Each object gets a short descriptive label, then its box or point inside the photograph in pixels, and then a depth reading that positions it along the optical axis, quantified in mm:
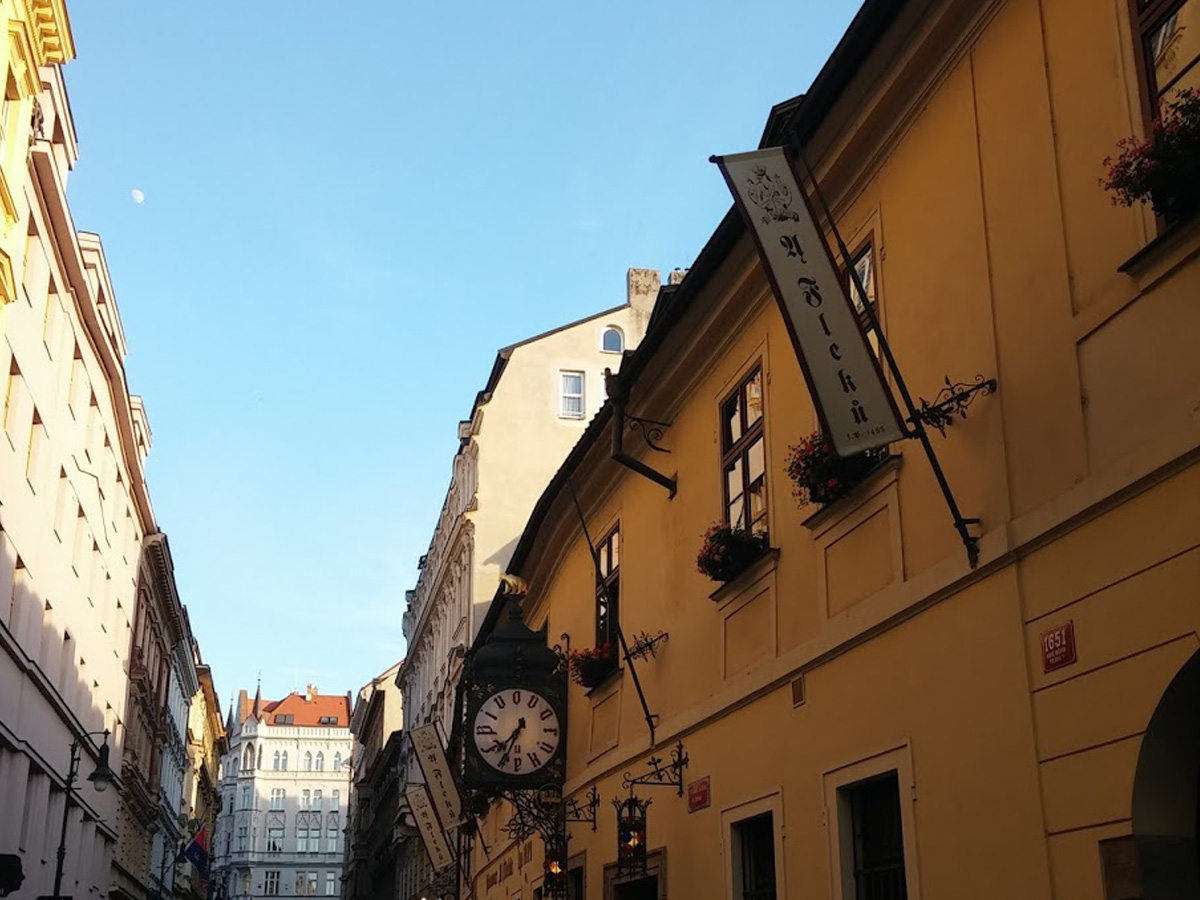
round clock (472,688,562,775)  16578
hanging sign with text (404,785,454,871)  30031
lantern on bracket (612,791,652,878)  13422
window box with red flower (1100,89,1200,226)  6027
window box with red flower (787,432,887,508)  9320
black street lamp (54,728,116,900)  26456
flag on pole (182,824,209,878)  53969
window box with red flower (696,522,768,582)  11102
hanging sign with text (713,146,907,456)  7750
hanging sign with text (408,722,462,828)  28375
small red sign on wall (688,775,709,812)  12031
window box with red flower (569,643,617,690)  15508
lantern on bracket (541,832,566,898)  16609
